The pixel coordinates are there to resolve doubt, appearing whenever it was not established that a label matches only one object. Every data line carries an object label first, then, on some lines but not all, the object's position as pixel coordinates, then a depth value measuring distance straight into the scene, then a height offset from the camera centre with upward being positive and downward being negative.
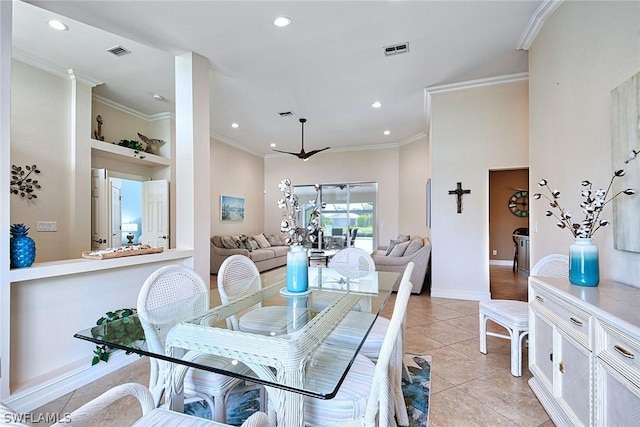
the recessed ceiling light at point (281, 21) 2.73 +1.86
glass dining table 1.13 -0.58
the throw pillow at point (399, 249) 4.86 -0.59
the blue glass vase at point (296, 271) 1.95 -0.38
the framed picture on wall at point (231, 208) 6.99 +0.18
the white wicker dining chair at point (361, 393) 1.08 -0.77
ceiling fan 5.56 +1.16
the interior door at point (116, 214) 4.65 +0.03
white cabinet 1.13 -0.66
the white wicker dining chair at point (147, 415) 0.89 -0.70
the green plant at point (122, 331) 1.37 -0.58
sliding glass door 8.04 +0.04
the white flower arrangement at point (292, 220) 1.91 -0.03
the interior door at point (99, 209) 4.35 +0.10
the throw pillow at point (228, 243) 6.35 -0.61
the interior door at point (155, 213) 5.15 +0.05
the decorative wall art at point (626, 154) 1.62 +0.34
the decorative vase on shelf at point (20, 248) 1.88 -0.20
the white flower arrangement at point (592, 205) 1.64 +0.05
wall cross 4.32 +0.31
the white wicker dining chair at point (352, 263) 2.83 -0.49
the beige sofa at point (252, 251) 6.25 -0.83
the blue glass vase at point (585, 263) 1.69 -0.29
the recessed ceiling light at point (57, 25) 2.88 +1.94
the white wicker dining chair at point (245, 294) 1.54 -0.57
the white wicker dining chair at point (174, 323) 1.43 -0.56
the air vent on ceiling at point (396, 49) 3.22 +1.88
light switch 3.69 -0.12
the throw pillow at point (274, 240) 7.89 -0.68
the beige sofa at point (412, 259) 4.62 -0.74
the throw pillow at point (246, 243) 6.56 -0.64
